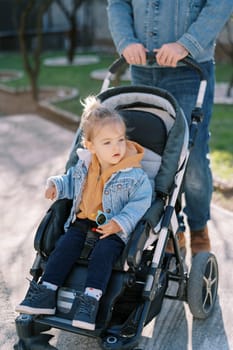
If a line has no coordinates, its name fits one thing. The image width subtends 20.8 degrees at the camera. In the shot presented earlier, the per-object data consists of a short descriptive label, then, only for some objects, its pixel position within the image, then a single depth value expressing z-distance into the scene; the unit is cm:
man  325
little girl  275
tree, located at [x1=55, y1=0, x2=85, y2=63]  1211
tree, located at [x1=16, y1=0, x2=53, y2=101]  839
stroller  273
